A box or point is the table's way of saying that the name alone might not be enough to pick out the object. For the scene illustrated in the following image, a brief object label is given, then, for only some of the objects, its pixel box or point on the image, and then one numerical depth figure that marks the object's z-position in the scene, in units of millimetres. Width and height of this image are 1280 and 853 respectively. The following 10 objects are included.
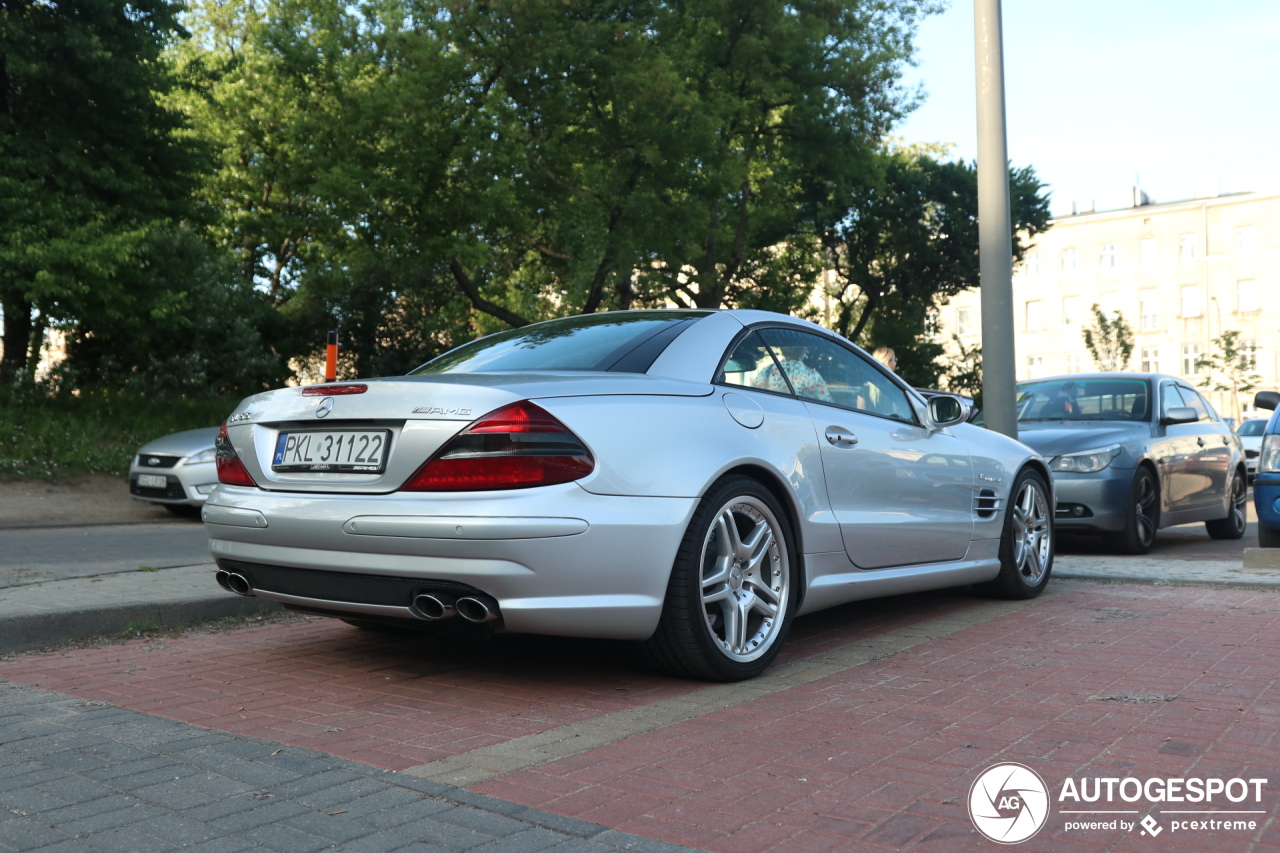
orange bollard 10988
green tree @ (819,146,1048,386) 33188
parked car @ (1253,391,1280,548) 7691
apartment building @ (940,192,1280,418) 67062
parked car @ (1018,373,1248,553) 8906
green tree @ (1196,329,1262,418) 48500
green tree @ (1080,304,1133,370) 46875
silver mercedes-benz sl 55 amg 3885
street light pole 8320
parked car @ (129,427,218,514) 12133
